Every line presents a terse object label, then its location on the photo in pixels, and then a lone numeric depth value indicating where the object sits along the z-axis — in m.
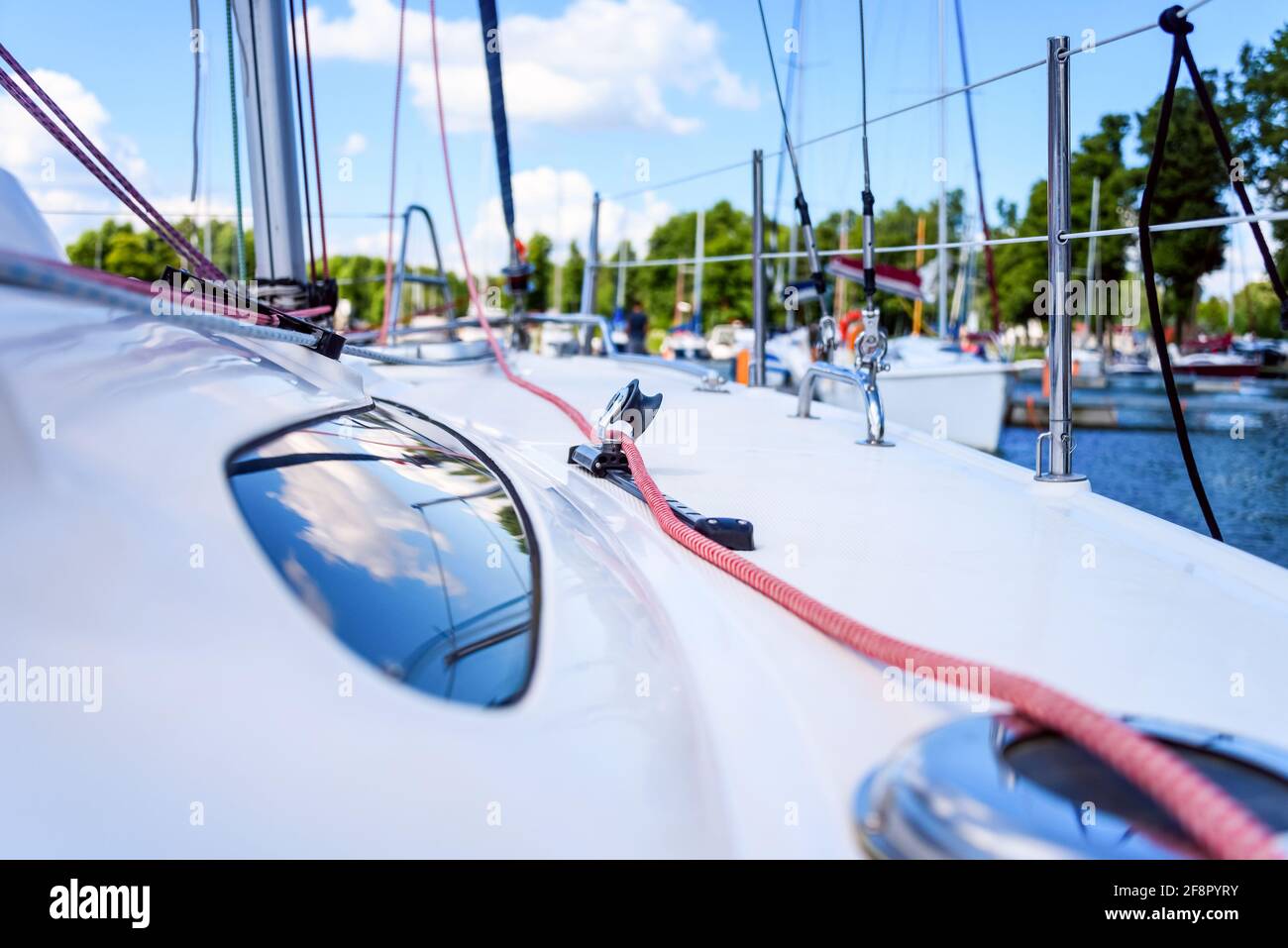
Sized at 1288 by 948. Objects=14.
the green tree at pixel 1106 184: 30.29
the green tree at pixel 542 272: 49.66
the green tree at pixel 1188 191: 23.83
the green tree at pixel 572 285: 49.53
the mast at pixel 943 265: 14.49
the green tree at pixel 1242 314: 44.31
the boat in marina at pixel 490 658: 0.76
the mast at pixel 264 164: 2.95
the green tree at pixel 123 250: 33.22
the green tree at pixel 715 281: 43.09
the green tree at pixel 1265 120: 18.81
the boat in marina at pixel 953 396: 10.45
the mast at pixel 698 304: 11.02
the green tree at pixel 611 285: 39.19
